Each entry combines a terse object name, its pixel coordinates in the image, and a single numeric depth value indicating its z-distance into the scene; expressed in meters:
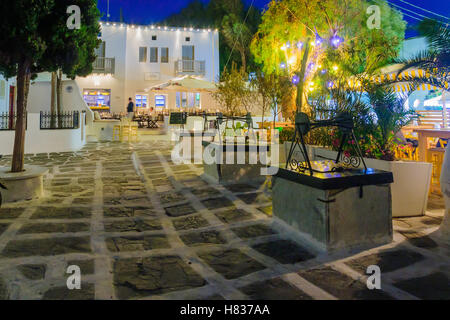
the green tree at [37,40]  5.14
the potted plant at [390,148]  4.52
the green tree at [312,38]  11.04
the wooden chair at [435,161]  6.16
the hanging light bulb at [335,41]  11.13
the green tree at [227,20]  28.75
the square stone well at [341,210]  3.45
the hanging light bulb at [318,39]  11.99
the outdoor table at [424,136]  6.18
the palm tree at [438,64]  3.79
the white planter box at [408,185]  4.48
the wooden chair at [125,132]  14.89
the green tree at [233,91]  12.36
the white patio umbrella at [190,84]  17.67
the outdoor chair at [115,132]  14.92
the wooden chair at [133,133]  14.95
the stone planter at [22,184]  5.41
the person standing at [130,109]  18.59
